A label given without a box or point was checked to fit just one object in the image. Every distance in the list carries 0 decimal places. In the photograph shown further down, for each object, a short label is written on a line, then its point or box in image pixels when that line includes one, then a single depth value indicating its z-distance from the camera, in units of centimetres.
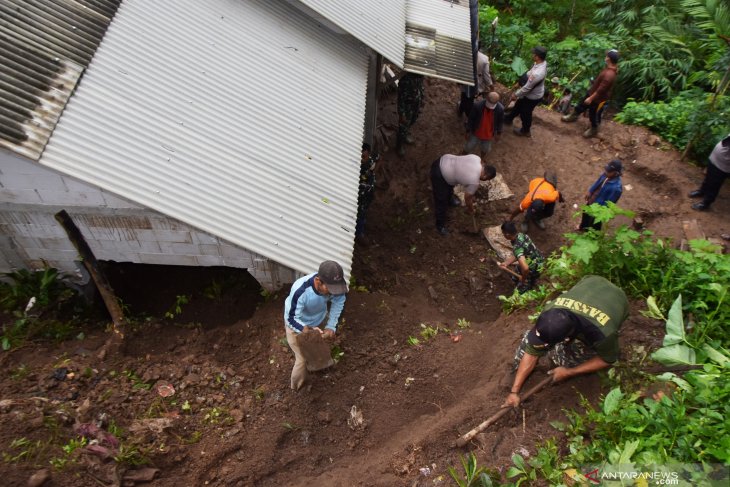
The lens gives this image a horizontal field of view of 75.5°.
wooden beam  511
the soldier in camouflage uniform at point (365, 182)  744
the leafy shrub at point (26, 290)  573
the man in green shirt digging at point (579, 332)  412
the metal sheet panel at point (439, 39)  784
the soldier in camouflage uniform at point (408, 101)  879
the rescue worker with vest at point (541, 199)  758
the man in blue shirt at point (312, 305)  431
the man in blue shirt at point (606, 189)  701
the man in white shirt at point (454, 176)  760
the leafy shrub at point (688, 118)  894
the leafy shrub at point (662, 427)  367
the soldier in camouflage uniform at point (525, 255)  650
